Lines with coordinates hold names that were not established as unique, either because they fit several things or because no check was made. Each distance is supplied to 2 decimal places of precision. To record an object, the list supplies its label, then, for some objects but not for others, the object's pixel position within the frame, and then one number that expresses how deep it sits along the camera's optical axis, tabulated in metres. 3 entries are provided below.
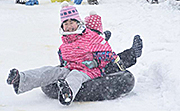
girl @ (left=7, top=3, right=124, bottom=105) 5.62
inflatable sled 5.96
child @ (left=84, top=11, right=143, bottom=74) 6.50
